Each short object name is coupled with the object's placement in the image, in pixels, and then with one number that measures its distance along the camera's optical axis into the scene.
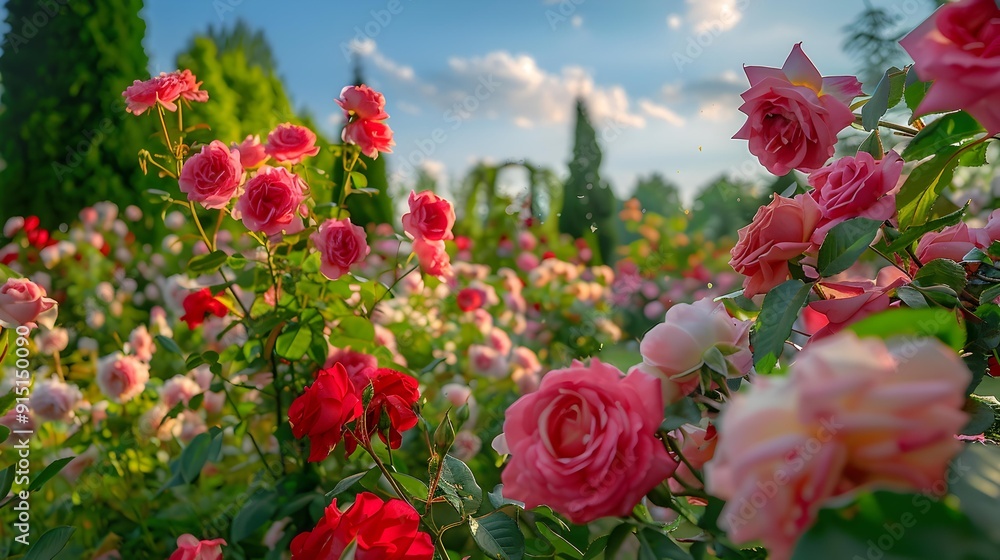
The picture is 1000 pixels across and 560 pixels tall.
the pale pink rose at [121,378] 1.50
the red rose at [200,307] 1.17
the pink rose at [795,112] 0.61
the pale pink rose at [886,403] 0.26
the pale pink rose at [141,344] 1.75
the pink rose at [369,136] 1.08
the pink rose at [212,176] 0.98
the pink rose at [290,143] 1.06
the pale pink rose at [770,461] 0.26
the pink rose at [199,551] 0.64
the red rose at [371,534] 0.52
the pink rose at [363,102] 1.06
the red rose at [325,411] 0.67
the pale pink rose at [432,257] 1.08
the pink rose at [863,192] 0.57
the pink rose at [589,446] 0.40
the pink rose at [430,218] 1.03
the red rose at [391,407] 0.66
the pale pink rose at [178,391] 1.51
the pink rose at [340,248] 0.98
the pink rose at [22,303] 0.81
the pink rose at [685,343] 0.48
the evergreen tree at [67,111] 4.51
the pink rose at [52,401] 1.44
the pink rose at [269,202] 0.94
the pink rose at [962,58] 0.43
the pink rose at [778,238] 0.57
